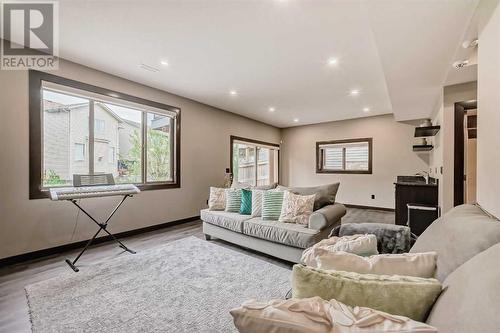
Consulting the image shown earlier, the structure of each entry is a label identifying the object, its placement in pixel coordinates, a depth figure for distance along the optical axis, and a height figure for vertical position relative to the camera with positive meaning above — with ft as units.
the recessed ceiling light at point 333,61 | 10.15 +4.75
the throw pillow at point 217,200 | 12.50 -1.90
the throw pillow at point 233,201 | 11.98 -1.87
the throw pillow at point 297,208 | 9.64 -1.85
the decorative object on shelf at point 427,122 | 17.04 +3.39
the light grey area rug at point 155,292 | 5.72 -3.92
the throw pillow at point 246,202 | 11.49 -1.87
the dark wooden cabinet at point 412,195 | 12.29 -1.63
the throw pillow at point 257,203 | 11.14 -1.84
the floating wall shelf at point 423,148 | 15.96 +1.29
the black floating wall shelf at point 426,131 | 13.31 +2.17
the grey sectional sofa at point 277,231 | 8.66 -2.72
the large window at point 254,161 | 21.25 +0.48
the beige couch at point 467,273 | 1.87 -1.18
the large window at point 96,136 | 10.05 +1.58
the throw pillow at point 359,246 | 4.31 -1.54
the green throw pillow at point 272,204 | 10.37 -1.78
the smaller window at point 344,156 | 21.80 +1.00
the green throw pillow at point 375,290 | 2.51 -1.40
